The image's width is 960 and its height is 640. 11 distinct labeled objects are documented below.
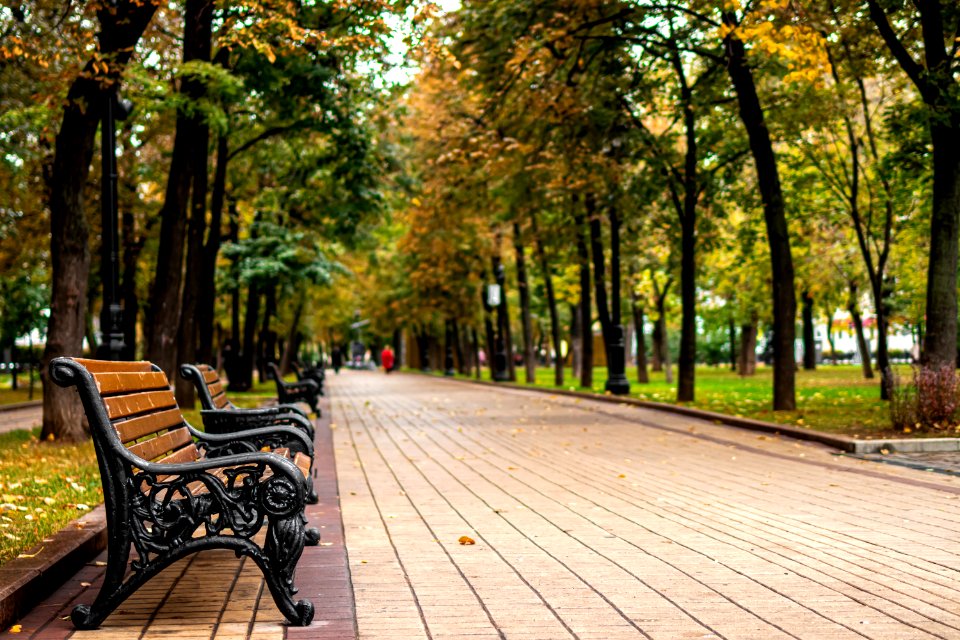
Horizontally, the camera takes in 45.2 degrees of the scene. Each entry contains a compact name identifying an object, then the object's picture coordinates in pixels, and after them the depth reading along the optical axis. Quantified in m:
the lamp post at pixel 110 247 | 13.15
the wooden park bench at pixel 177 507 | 4.89
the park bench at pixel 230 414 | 8.45
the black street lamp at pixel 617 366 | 26.36
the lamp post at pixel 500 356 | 40.46
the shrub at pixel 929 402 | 12.64
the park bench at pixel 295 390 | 16.65
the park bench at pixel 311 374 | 27.58
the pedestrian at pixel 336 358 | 74.31
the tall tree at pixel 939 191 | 14.11
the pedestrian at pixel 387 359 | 65.88
